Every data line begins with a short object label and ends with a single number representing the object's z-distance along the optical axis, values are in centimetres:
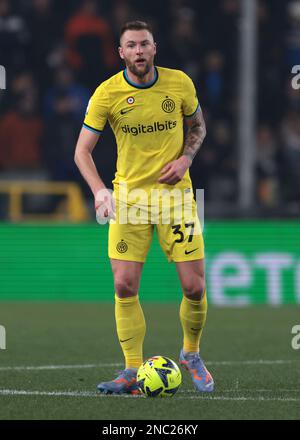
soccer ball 1391
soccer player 1471
